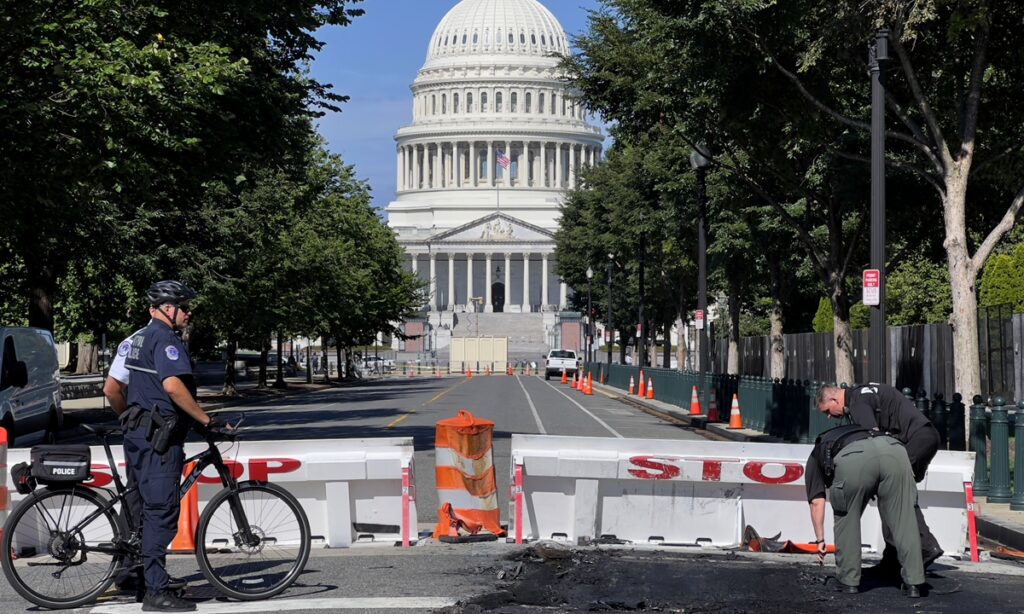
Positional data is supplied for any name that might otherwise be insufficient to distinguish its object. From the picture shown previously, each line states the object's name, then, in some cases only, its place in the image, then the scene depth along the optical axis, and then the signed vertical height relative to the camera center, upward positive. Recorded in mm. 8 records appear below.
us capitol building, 184375 +14885
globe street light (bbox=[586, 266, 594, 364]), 93075 +2094
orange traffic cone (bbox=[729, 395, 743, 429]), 31312 -1177
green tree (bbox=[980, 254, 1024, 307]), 37969 +1933
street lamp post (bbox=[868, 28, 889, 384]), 19281 +2415
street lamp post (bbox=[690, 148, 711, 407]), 32625 +2928
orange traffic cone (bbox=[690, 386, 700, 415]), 36469 -1060
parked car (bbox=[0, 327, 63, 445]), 22875 -331
